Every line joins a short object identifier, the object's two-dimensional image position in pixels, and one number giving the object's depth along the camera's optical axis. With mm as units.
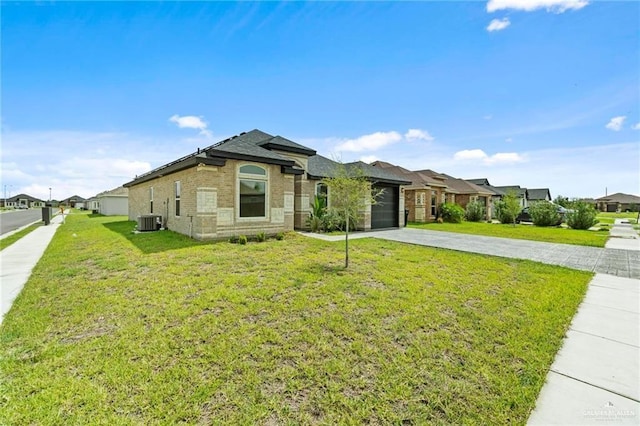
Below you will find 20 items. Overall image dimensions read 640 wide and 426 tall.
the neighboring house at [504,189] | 47778
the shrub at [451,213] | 26500
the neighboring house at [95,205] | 42144
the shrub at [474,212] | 29091
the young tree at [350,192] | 7855
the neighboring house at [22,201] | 96062
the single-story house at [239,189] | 10977
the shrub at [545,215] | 24141
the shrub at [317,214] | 15648
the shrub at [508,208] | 24188
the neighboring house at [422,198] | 25938
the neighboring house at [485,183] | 43031
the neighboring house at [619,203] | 71150
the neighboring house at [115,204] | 35219
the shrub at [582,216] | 21500
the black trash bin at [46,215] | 21828
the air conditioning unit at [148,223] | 14373
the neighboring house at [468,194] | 32206
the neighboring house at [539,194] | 59906
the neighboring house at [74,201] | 89512
